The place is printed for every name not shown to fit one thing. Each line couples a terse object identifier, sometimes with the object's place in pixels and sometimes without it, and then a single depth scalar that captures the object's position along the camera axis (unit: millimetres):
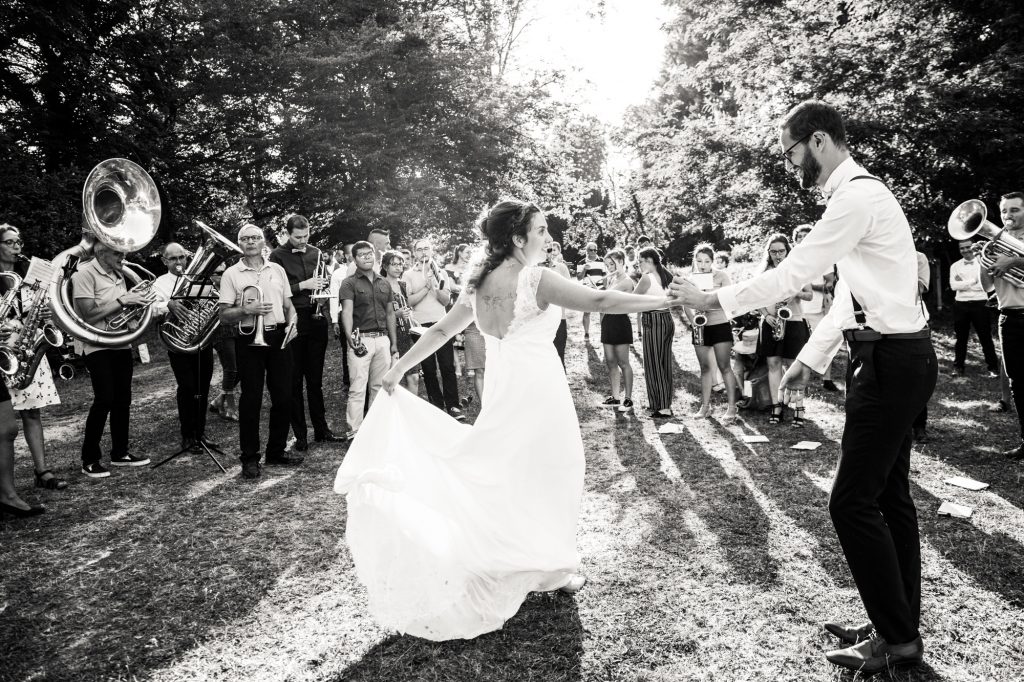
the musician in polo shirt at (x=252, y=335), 6484
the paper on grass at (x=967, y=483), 5466
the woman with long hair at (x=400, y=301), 8531
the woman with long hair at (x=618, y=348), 8750
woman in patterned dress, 5941
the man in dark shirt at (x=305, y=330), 7820
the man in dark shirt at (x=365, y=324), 7785
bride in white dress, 3516
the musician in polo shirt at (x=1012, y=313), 5812
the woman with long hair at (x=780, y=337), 8180
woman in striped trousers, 8594
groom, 2977
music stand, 6922
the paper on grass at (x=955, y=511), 4840
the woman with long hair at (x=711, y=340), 8234
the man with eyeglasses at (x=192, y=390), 7338
